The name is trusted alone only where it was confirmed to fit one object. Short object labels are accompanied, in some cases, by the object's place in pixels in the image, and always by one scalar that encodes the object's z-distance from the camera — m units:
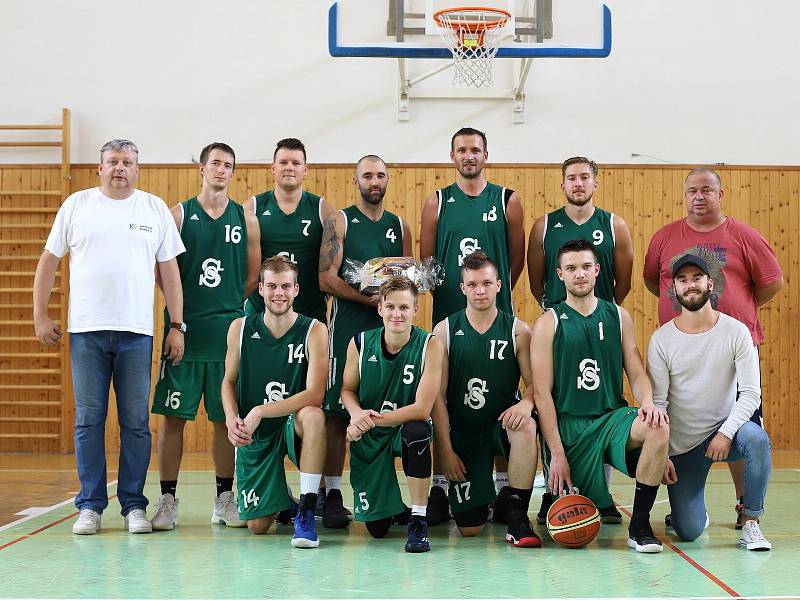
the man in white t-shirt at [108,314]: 4.45
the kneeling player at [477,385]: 4.48
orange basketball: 4.06
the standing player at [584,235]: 5.06
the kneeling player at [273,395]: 4.35
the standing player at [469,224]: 5.21
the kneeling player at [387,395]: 4.29
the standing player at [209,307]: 4.77
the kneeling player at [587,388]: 4.18
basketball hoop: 6.48
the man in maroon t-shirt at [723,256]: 4.91
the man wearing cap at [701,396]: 4.15
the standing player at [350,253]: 5.04
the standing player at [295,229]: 5.20
